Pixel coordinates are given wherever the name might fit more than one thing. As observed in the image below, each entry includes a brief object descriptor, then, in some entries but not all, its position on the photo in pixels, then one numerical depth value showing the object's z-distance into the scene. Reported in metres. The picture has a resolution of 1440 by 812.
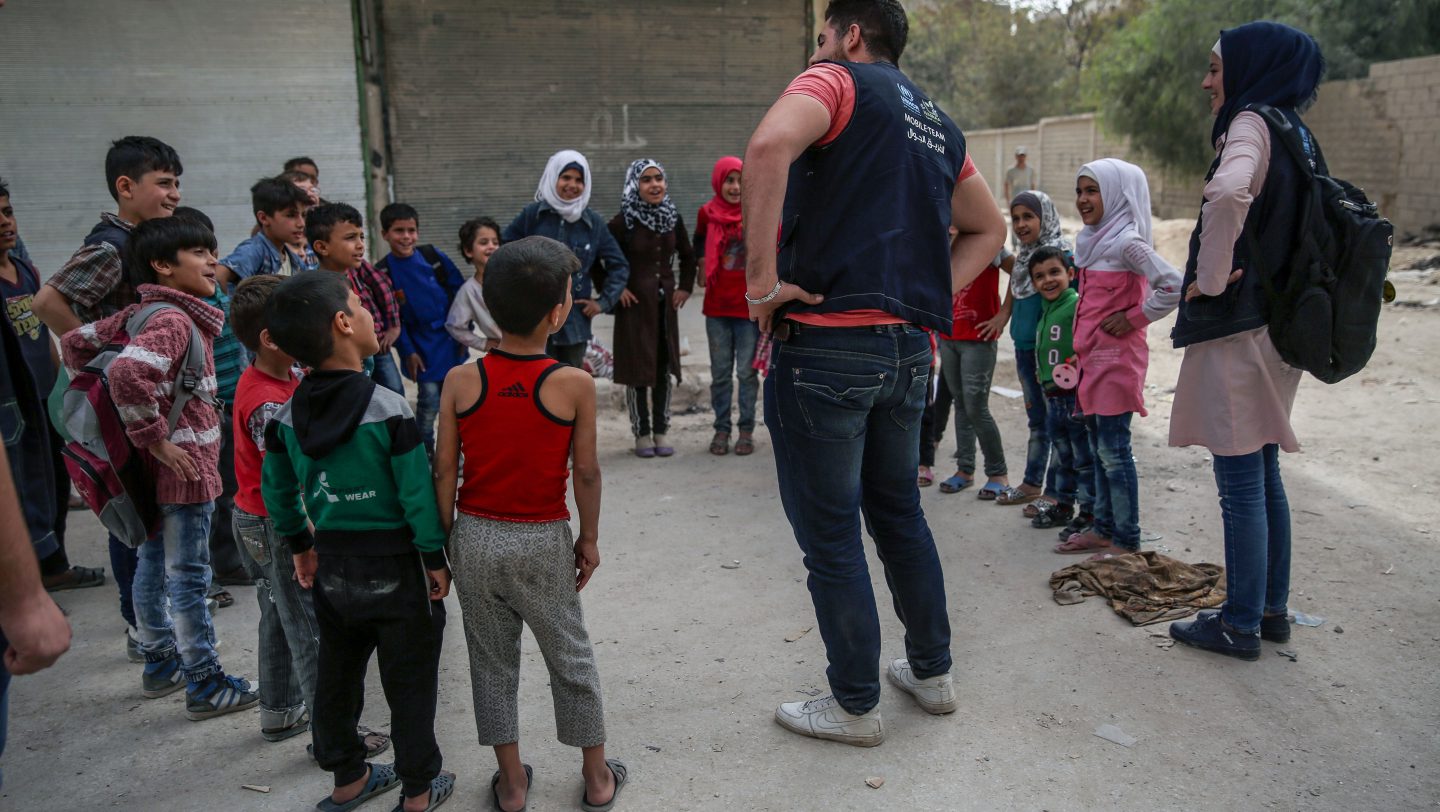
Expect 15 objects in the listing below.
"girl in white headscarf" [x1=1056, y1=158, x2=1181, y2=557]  4.32
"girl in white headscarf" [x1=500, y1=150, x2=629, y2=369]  6.00
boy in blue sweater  5.60
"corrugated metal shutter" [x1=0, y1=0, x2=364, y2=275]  7.64
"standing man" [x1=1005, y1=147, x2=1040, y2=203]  18.22
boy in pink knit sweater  3.21
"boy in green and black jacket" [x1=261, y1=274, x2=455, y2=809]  2.53
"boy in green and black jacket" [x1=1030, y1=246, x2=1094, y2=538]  4.70
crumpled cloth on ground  3.87
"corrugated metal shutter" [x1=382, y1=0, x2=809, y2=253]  8.78
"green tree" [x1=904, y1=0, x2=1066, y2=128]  36.03
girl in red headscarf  6.31
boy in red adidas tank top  2.55
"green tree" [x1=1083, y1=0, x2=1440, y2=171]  17.09
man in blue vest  2.77
